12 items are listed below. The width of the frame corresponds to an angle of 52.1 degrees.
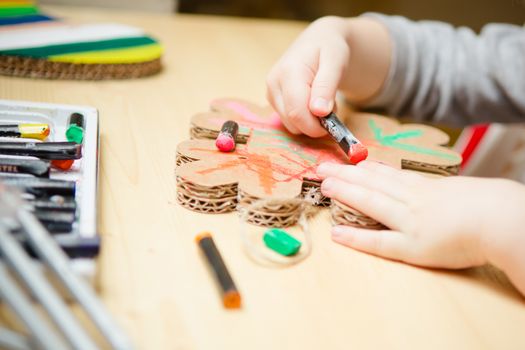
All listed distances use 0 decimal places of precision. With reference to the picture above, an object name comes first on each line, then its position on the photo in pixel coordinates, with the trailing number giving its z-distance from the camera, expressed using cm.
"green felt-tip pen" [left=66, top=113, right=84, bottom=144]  51
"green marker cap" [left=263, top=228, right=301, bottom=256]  43
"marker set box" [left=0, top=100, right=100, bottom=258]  38
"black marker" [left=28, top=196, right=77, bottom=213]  39
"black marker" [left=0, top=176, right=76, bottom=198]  41
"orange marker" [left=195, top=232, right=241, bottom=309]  38
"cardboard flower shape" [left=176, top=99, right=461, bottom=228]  46
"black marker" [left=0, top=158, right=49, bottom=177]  44
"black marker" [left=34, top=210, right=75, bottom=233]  38
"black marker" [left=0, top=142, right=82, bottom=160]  46
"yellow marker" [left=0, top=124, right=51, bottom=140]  50
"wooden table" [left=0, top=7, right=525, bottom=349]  36
